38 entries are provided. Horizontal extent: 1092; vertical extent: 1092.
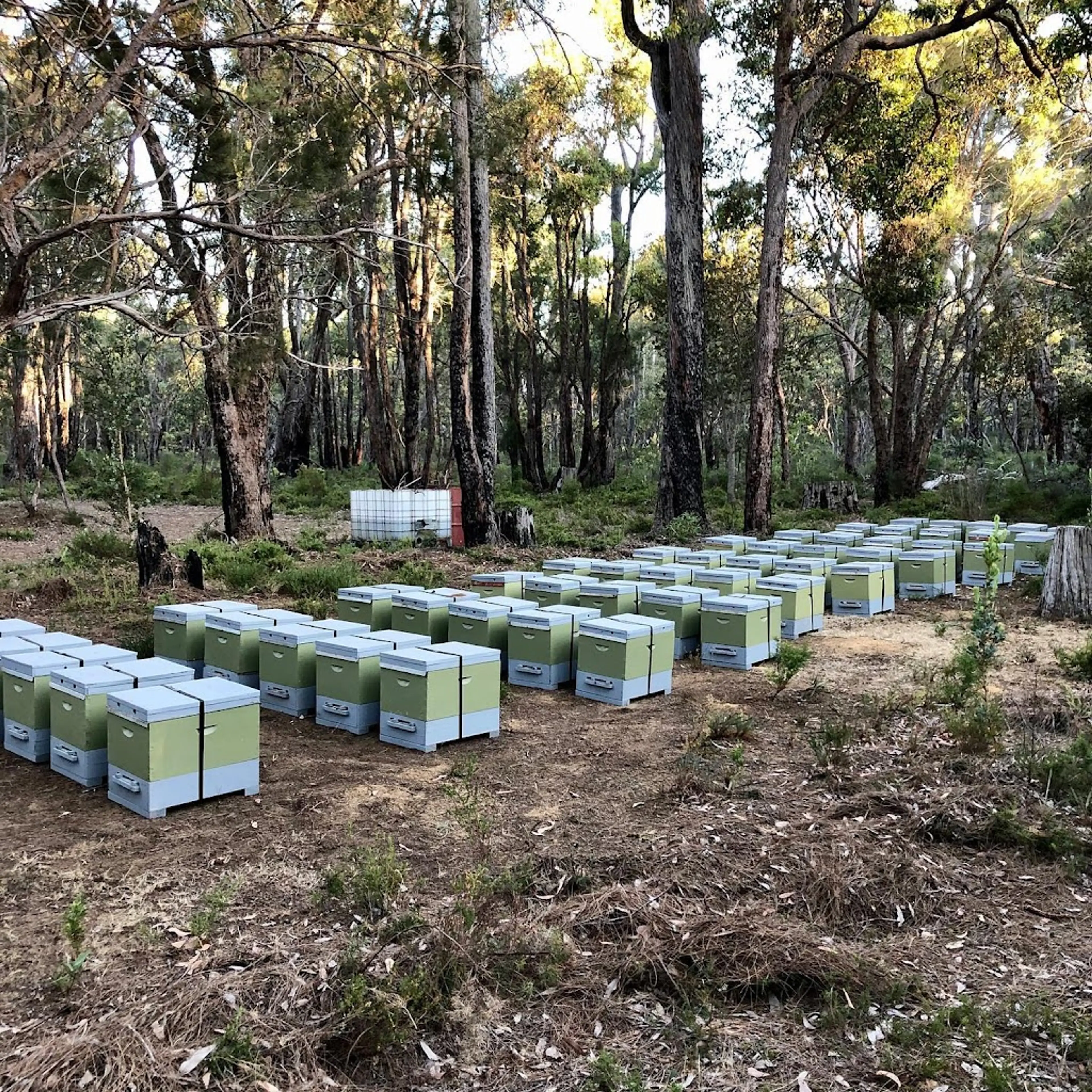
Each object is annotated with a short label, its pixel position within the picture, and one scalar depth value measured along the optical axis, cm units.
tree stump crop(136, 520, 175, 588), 941
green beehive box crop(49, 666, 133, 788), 477
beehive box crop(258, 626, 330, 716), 618
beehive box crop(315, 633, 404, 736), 581
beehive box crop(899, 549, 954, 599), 1094
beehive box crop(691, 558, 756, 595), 866
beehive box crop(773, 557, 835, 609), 970
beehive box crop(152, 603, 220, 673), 686
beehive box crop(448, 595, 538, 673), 707
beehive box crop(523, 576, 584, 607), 823
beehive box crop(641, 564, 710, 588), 914
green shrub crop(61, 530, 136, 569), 1085
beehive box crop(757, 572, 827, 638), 873
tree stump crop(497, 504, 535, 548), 1438
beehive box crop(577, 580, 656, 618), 802
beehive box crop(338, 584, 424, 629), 762
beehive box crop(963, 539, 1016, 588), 1152
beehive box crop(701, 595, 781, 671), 764
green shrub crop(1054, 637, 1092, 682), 714
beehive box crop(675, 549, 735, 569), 1018
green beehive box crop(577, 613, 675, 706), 661
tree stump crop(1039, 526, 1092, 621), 970
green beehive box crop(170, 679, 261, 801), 456
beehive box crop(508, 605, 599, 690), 695
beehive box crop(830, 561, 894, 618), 993
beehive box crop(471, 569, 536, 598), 858
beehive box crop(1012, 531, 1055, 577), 1202
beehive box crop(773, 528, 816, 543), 1255
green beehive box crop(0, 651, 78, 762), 514
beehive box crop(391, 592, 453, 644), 732
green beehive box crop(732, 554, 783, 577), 980
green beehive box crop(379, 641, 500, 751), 545
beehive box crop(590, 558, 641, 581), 938
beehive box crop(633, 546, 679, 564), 1059
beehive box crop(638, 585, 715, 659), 791
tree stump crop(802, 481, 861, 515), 2031
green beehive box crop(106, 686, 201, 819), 436
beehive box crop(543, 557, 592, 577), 941
